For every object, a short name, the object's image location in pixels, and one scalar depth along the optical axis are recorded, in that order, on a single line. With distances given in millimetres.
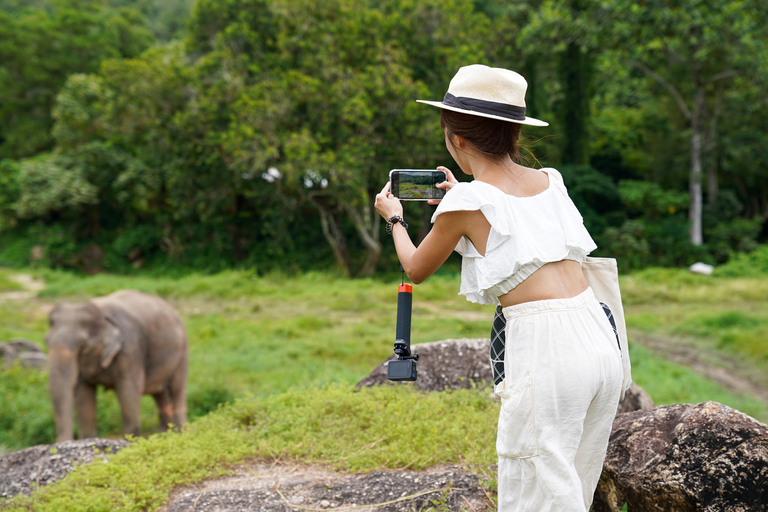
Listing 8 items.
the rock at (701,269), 15720
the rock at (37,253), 20719
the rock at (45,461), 3346
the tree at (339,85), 15008
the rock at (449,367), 4418
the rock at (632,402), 3861
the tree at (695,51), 15266
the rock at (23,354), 8734
